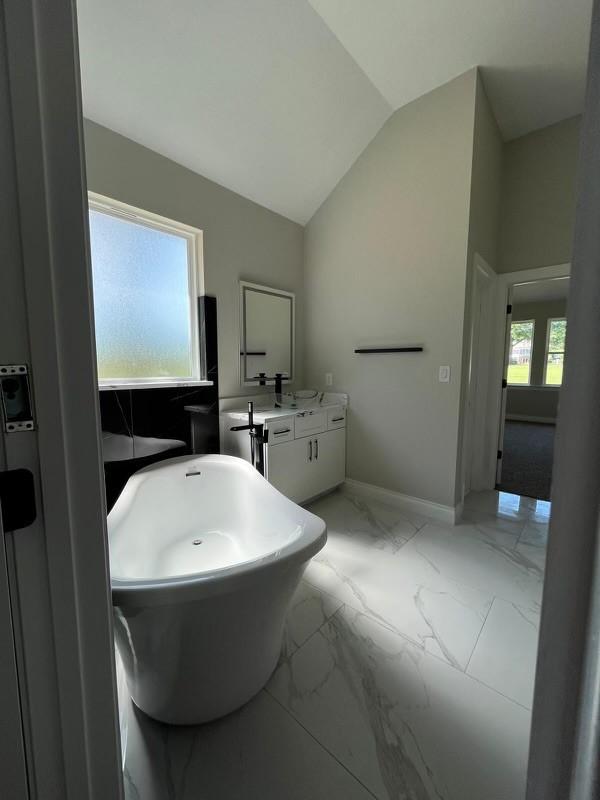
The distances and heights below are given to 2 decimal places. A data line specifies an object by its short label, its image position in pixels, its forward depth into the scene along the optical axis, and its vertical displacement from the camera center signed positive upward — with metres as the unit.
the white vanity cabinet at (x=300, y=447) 2.24 -0.62
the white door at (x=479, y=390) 2.80 -0.22
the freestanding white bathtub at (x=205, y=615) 0.83 -0.77
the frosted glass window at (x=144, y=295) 1.89 +0.47
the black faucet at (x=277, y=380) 2.74 -0.12
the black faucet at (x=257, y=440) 2.16 -0.50
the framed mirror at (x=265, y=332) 2.62 +0.31
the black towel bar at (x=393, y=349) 2.42 +0.14
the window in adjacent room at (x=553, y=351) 5.98 +0.31
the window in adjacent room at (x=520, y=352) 6.29 +0.31
